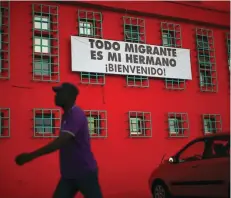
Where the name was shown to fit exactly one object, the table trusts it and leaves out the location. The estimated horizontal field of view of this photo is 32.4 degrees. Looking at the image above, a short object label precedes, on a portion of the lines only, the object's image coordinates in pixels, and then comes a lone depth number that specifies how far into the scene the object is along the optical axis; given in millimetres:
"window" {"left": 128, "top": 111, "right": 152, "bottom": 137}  10102
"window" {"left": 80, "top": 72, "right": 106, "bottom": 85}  9680
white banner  9593
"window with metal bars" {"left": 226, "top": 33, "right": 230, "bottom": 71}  11841
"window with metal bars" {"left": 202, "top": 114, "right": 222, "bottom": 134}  11125
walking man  3900
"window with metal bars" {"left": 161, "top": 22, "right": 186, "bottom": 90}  10813
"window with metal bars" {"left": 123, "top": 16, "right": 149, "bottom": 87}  10250
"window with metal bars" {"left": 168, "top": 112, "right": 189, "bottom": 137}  10625
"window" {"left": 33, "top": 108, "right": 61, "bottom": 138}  9016
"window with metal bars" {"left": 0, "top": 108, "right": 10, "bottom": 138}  8609
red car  6422
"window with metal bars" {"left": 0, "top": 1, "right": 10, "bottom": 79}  8906
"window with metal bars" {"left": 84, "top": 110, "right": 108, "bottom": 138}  9555
